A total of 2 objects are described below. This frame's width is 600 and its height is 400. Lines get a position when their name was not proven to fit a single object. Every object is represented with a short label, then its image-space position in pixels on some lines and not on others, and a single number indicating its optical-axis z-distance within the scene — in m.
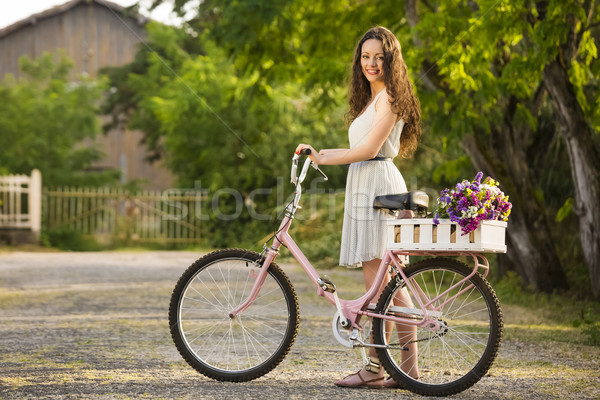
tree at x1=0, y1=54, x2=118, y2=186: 42.28
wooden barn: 62.19
